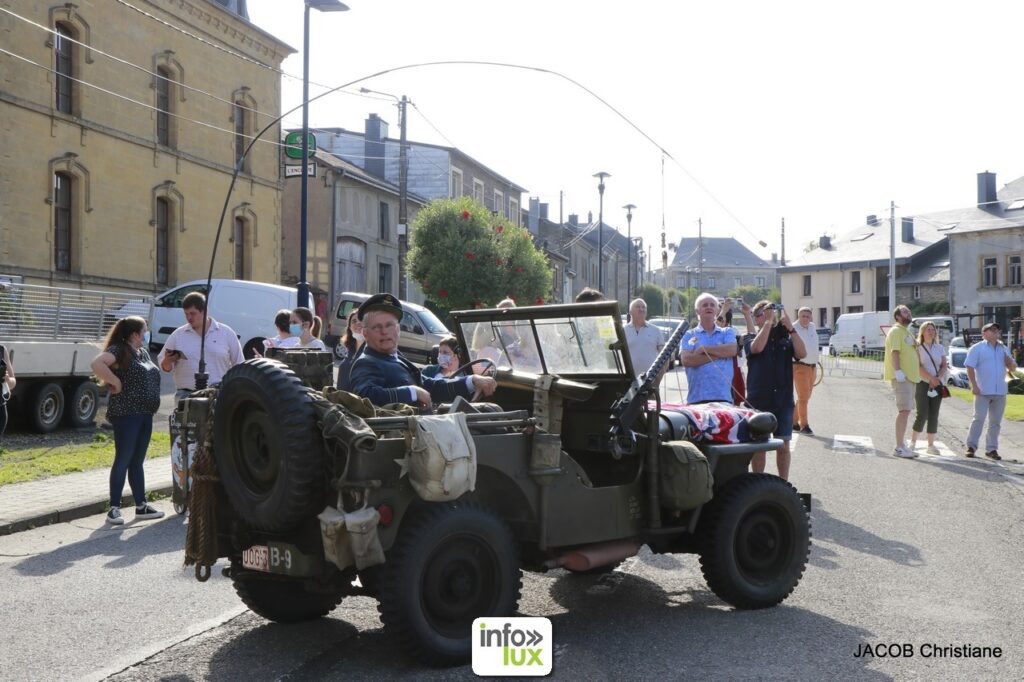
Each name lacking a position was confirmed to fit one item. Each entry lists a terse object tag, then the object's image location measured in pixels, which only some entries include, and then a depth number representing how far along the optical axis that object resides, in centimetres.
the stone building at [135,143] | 2467
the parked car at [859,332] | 5303
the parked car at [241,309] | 2328
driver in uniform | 492
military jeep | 421
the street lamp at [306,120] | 2003
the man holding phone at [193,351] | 858
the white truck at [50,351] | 1390
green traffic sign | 2503
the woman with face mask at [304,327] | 1010
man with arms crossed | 795
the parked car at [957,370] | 3134
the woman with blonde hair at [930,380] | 1300
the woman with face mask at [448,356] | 807
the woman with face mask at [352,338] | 875
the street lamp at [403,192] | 3133
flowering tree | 3859
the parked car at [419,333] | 2789
